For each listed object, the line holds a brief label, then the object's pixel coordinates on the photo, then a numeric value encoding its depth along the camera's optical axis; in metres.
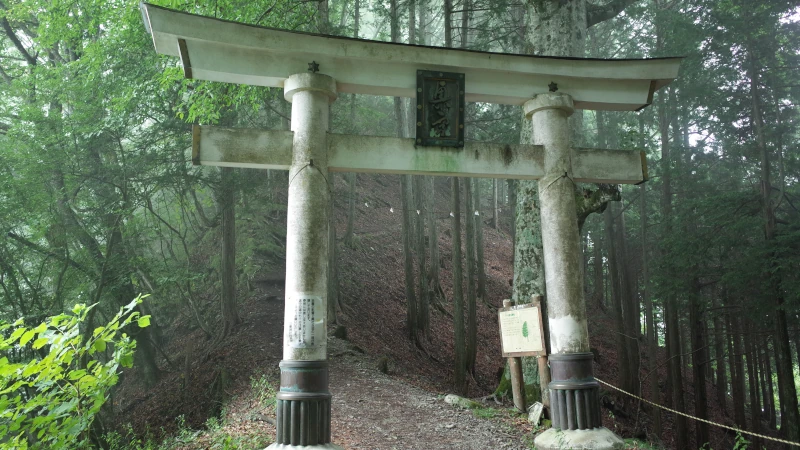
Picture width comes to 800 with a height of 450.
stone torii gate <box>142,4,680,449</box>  5.21
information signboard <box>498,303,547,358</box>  6.89
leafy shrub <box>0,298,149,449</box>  3.37
